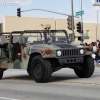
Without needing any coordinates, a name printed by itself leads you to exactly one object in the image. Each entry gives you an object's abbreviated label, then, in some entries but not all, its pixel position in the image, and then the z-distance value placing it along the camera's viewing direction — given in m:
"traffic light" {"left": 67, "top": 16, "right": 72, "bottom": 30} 33.22
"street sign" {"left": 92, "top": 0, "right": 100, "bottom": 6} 27.85
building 67.12
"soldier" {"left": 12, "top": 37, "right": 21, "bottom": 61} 12.98
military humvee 11.60
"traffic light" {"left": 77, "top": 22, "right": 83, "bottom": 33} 31.56
